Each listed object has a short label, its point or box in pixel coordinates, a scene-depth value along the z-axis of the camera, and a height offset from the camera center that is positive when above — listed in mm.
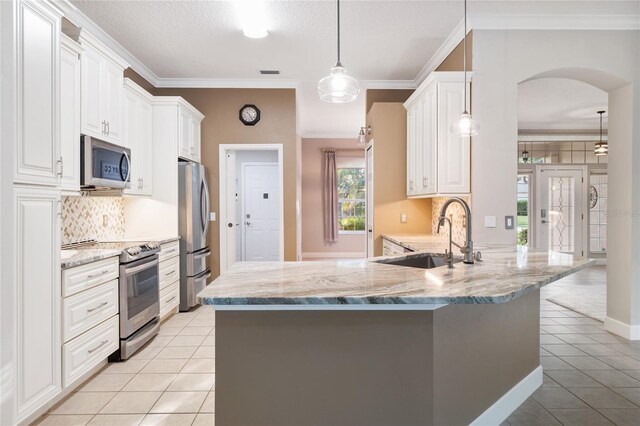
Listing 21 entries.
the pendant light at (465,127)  2768 +640
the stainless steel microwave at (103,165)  2840 +383
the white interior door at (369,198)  4883 +179
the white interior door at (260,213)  7248 -30
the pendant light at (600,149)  6371 +1091
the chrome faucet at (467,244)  2049 -187
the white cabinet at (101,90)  2932 +1028
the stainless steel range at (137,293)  2961 -697
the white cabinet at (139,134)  3652 +809
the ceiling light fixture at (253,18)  3125 +1727
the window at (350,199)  8789 +299
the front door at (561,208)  7754 +83
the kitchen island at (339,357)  1598 -634
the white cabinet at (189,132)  4293 +976
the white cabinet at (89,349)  2338 -951
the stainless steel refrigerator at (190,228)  4301 -205
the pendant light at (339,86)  2107 +725
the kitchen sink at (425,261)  2424 -327
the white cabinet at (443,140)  3416 +684
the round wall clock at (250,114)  5008 +1314
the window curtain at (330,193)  8508 +427
